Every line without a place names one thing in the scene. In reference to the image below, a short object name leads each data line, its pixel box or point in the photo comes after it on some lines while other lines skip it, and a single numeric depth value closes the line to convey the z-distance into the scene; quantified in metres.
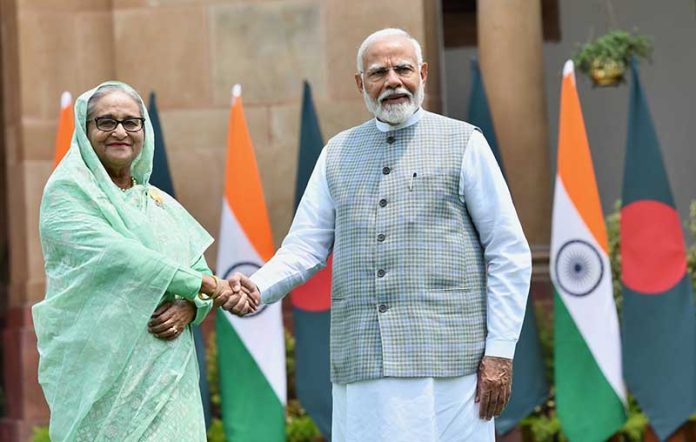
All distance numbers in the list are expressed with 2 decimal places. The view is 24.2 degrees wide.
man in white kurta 4.93
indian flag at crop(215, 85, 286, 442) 8.27
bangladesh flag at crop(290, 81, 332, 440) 8.34
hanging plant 9.53
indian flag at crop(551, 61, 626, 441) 8.07
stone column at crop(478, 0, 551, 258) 9.03
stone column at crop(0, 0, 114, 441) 9.23
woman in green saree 5.04
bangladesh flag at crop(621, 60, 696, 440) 8.02
